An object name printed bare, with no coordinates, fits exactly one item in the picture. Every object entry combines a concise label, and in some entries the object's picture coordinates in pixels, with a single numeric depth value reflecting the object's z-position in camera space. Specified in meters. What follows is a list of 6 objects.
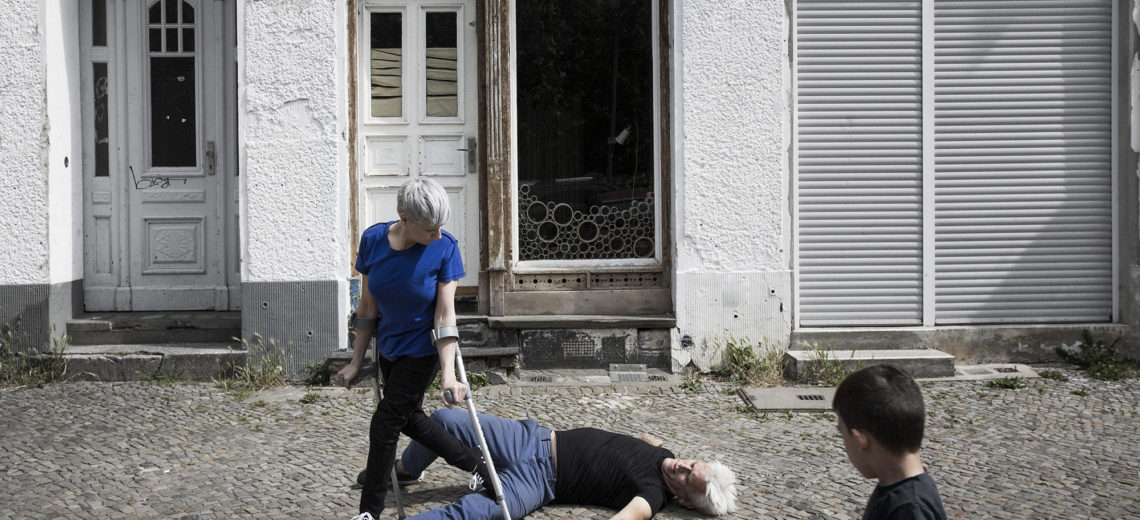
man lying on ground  4.02
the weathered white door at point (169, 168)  7.66
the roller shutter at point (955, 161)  7.40
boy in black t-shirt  2.29
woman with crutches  3.79
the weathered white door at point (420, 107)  7.51
